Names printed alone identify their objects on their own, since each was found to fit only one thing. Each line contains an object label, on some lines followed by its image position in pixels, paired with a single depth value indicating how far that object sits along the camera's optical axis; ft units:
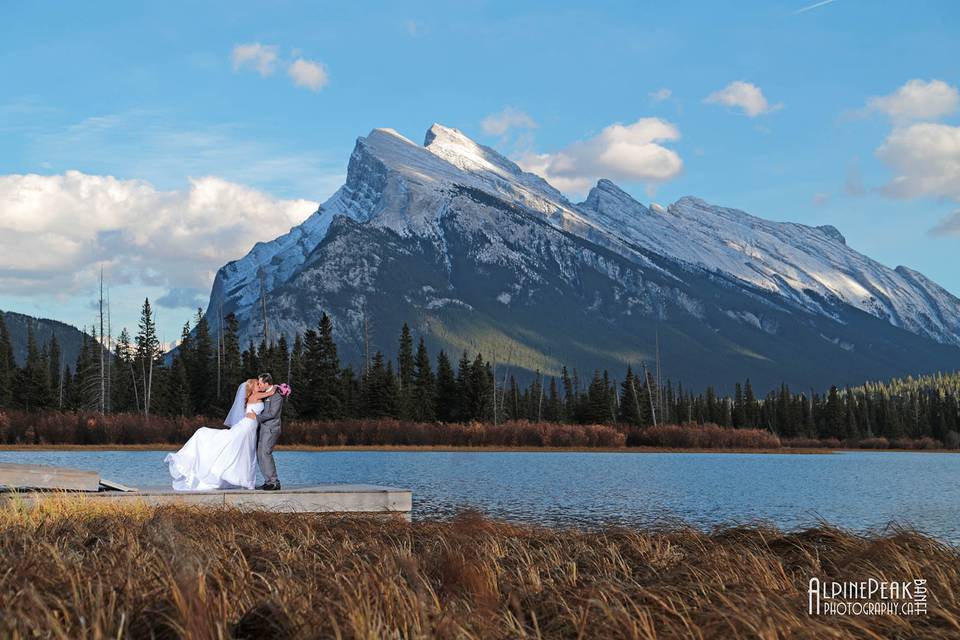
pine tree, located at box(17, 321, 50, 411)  303.48
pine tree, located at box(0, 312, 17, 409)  304.71
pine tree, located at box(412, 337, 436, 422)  315.17
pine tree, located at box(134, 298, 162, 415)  339.90
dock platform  53.21
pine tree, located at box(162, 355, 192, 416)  303.07
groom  60.75
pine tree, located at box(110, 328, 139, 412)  343.87
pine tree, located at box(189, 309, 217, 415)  314.96
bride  60.95
